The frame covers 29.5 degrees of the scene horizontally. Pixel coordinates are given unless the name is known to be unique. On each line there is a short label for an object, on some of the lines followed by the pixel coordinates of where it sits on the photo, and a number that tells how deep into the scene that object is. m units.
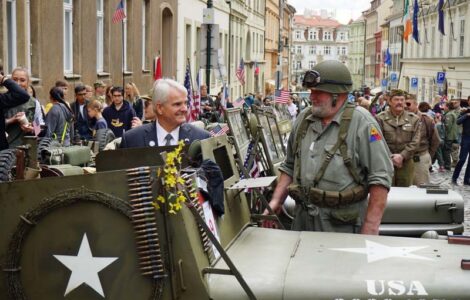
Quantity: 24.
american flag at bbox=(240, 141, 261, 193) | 6.61
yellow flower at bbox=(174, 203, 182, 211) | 3.63
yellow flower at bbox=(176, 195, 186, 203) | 3.64
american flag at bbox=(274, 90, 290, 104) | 16.03
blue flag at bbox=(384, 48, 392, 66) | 68.88
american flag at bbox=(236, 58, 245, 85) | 30.31
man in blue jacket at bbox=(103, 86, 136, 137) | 11.73
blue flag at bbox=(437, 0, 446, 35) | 34.00
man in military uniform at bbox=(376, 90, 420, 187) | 10.55
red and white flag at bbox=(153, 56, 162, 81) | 17.75
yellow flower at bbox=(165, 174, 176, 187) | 3.66
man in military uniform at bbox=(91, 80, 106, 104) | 14.79
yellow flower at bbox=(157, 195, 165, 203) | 3.65
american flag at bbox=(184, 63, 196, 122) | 13.14
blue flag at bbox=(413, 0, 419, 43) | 37.22
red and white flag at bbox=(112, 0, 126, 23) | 17.90
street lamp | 41.97
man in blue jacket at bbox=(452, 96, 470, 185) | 18.02
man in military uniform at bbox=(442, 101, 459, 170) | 20.77
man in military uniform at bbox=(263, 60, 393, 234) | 5.14
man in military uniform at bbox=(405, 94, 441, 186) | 11.19
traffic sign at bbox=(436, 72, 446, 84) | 39.06
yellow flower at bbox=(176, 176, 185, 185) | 3.70
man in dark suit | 5.50
